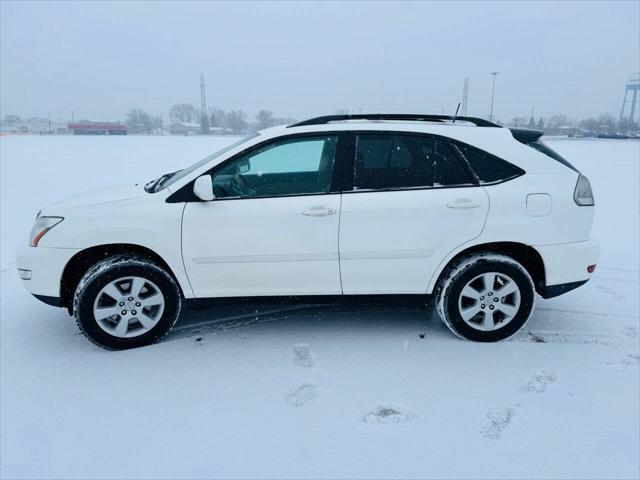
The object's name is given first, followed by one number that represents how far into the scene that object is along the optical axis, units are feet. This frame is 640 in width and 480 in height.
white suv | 11.09
